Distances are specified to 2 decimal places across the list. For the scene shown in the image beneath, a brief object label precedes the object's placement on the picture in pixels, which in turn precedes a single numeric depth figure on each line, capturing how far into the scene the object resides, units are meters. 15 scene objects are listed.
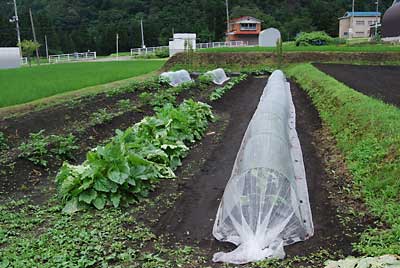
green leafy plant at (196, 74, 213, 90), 15.60
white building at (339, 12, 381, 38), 58.51
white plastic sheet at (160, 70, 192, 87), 15.27
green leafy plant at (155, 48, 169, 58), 41.62
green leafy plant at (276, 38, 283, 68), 22.20
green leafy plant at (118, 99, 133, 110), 10.24
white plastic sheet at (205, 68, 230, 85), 17.34
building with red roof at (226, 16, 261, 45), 58.06
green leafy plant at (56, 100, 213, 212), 4.69
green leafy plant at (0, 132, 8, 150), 7.04
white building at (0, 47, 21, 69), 31.38
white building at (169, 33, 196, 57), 33.78
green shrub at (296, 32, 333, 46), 34.16
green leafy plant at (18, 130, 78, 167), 6.31
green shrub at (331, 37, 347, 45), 35.97
